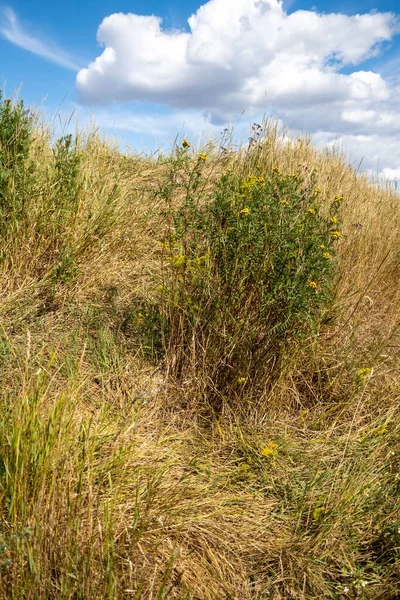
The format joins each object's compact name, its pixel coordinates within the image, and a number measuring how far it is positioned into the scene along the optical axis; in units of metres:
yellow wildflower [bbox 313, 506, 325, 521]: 2.36
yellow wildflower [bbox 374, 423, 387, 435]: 2.98
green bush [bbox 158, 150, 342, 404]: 2.95
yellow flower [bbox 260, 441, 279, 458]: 2.74
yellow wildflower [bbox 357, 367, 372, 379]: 3.29
